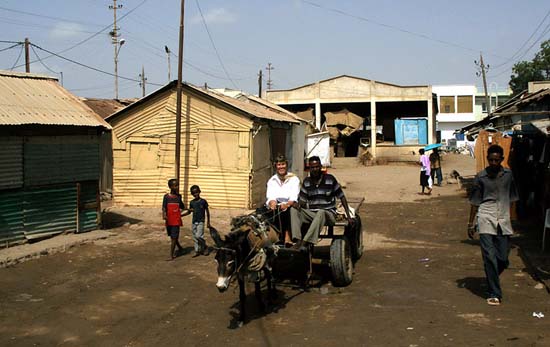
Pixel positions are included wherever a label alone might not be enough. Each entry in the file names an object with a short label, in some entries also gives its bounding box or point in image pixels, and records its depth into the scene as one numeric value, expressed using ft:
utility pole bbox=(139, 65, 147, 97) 203.64
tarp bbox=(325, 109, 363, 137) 133.28
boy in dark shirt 34.04
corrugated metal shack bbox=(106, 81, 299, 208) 53.98
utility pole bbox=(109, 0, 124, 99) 152.56
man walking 22.76
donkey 19.42
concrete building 135.85
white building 232.12
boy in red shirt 34.24
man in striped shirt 26.30
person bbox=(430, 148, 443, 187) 76.64
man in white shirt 25.67
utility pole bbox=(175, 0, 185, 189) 53.35
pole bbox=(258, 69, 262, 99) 178.57
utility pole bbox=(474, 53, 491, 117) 169.68
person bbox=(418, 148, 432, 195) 68.33
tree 210.38
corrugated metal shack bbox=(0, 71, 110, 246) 34.65
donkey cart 26.09
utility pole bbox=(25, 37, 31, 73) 93.51
